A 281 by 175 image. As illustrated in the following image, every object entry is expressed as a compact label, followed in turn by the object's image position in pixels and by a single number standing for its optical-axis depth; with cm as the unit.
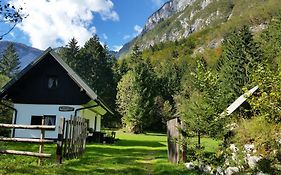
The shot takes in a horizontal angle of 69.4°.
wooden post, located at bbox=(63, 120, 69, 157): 794
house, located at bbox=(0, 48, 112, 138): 1564
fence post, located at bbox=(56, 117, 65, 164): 739
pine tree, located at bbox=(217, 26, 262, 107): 3233
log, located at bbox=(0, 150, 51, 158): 708
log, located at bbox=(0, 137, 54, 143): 732
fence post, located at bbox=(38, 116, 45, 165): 733
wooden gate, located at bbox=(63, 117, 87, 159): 807
